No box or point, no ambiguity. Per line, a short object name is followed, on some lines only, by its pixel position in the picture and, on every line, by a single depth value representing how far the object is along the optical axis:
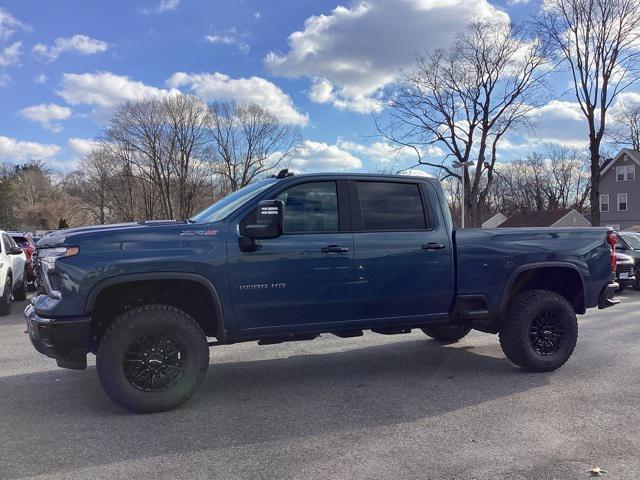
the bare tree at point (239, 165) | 52.53
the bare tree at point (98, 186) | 58.75
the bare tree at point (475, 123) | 34.56
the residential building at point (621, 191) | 49.00
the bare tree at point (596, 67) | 26.33
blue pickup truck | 4.52
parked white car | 10.76
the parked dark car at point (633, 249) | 15.24
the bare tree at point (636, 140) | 55.85
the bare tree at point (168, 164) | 51.03
